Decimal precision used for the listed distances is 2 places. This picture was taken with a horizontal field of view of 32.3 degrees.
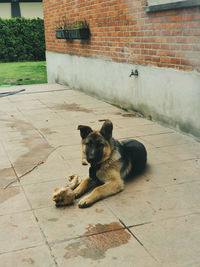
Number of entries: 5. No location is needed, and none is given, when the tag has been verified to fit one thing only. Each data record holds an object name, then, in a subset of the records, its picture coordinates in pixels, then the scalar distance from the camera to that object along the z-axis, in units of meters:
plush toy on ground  3.54
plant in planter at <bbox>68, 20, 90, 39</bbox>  9.52
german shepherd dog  3.75
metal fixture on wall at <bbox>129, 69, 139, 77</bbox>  7.28
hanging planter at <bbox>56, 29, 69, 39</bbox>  10.77
